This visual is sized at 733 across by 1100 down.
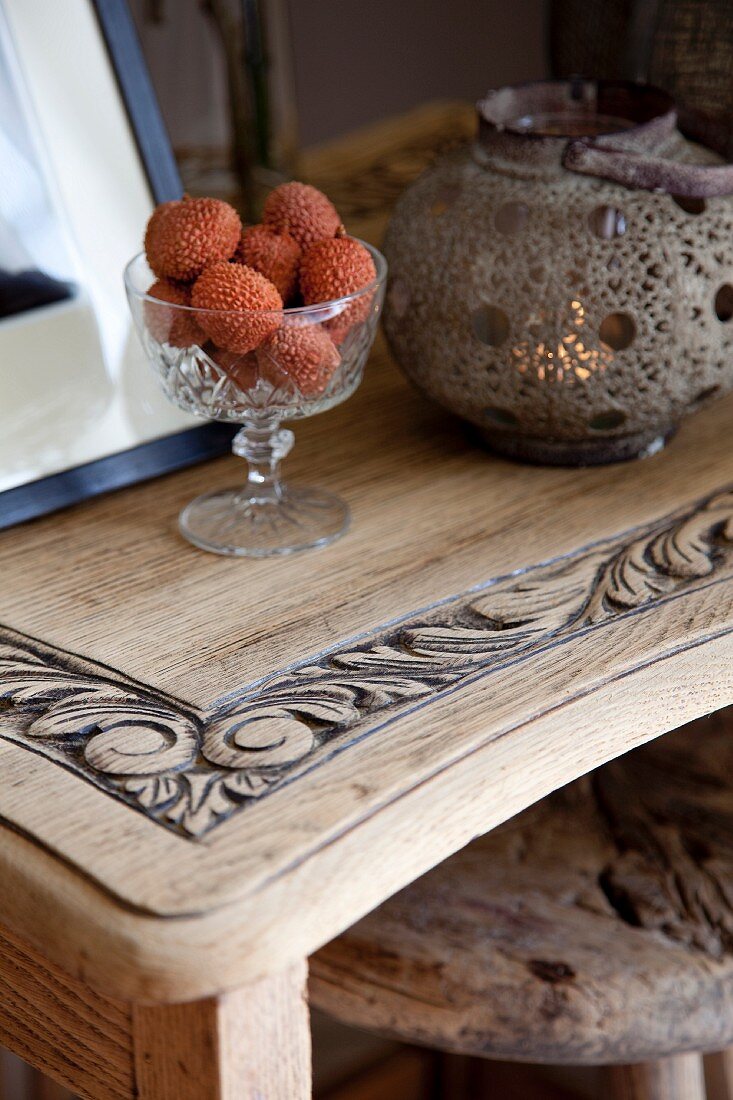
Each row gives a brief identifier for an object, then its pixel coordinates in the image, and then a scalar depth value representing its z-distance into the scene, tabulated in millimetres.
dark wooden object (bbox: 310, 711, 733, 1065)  1052
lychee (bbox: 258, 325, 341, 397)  1009
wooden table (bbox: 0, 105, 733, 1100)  893
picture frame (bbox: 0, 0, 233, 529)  1080
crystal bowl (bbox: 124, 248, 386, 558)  1013
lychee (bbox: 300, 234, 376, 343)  1020
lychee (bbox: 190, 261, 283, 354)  999
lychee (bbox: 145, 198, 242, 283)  1010
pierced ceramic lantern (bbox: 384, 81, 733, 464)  1060
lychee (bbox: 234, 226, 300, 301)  1019
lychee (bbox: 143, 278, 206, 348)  1014
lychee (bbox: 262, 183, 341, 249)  1027
